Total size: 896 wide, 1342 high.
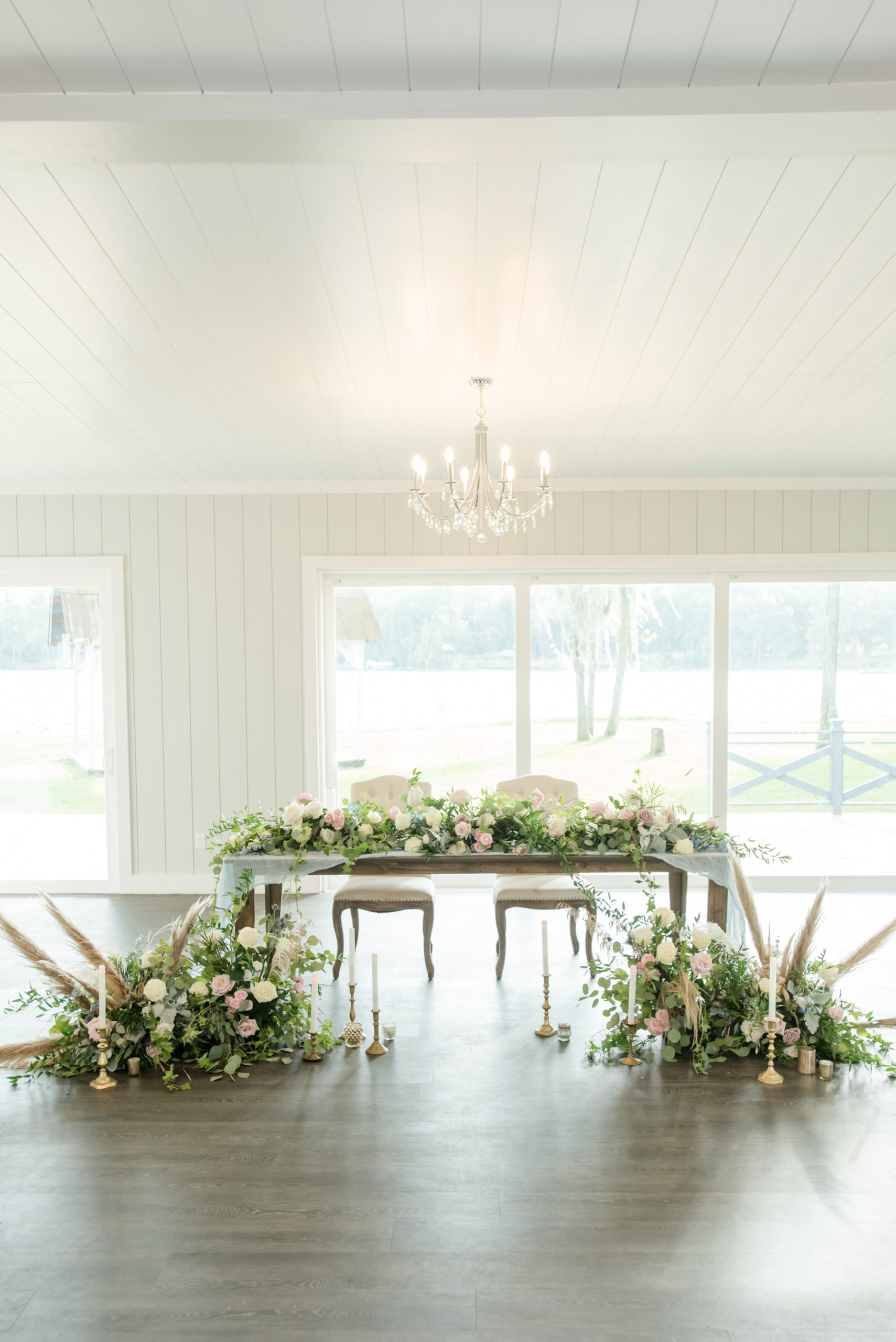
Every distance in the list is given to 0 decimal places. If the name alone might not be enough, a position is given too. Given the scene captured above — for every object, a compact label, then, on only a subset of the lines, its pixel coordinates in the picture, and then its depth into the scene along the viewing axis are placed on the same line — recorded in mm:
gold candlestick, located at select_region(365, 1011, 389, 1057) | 3045
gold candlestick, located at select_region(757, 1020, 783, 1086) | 2811
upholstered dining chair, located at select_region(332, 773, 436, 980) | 3768
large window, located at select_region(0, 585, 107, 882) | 5238
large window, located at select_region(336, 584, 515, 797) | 5391
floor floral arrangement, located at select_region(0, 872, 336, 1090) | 2928
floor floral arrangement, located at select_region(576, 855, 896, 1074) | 2961
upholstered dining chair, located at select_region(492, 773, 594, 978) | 3758
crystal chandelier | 3184
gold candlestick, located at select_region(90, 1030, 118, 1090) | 2828
